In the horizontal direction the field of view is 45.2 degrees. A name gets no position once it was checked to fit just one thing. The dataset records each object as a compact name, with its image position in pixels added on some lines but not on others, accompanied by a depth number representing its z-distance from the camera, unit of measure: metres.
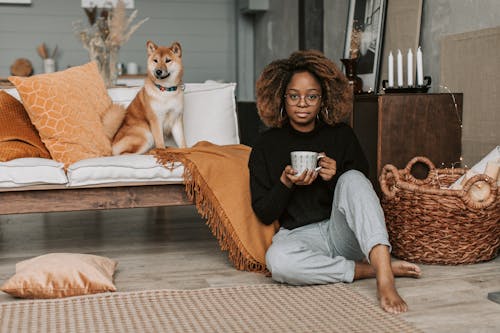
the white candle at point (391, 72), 3.04
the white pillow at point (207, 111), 3.14
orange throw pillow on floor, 1.99
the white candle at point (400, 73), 3.04
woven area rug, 1.69
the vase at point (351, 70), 3.46
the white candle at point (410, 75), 2.99
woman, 2.02
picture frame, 3.83
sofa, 2.39
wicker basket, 2.31
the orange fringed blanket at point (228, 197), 2.28
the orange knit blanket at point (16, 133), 2.63
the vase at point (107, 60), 3.84
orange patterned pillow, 2.67
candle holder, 2.98
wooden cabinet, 2.80
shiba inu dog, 2.85
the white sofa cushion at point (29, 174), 2.37
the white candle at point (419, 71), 2.98
